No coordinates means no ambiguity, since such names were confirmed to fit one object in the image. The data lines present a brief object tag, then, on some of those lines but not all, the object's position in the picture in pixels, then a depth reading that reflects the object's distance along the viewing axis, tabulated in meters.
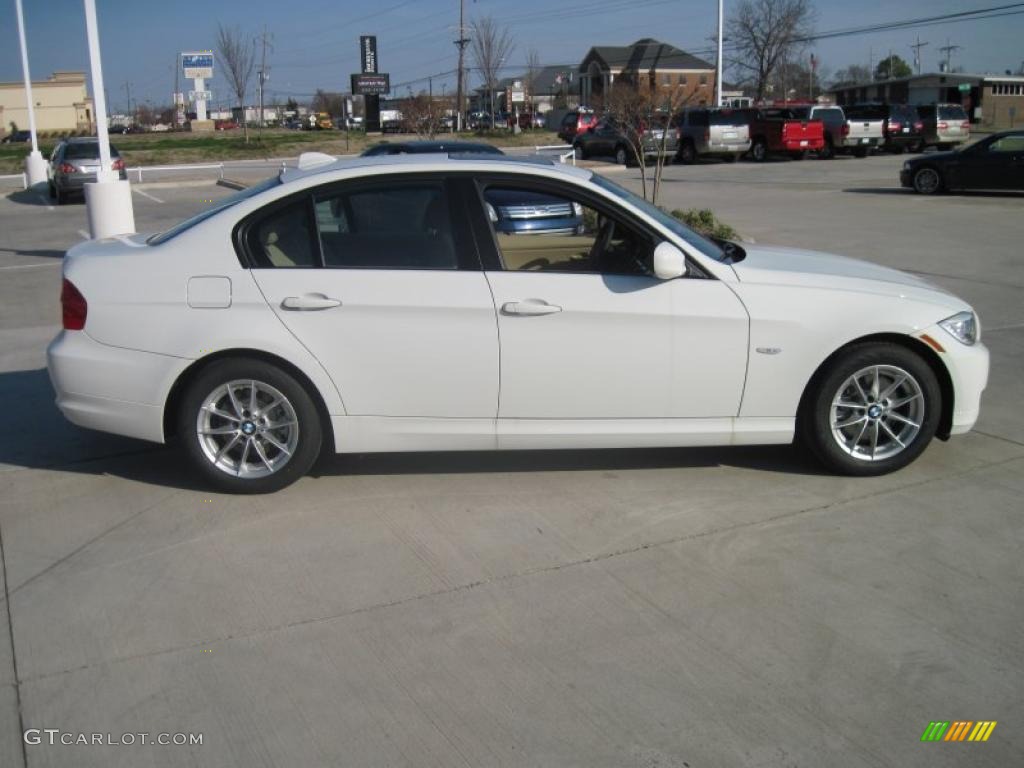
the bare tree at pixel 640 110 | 17.38
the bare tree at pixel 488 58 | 63.50
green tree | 115.41
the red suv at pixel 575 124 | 41.81
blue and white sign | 64.88
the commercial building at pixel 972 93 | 63.88
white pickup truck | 35.00
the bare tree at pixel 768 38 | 71.06
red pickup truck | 33.97
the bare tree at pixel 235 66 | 52.65
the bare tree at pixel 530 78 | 80.25
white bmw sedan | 4.99
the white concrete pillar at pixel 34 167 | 28.80
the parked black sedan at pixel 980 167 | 20.86
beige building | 86.94
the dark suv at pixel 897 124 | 36.16
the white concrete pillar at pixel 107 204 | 12.04
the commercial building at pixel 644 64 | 90.06
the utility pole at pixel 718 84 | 40.22
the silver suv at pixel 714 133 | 33.41
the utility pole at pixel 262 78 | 60.31
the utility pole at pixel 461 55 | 59.23
